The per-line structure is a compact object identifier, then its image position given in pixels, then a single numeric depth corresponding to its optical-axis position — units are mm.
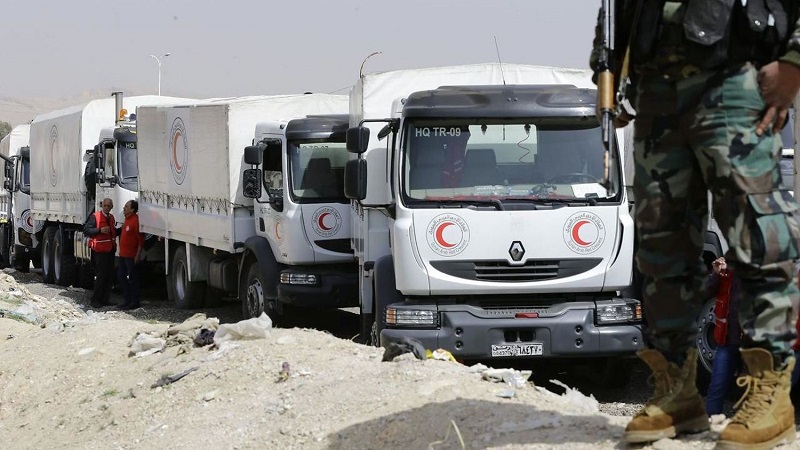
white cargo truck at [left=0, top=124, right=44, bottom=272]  28578
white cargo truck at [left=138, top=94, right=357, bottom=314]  13703
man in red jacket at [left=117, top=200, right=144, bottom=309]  19391
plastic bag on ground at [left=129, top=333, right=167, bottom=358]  9359
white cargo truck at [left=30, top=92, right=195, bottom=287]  21766
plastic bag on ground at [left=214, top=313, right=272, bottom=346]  8578
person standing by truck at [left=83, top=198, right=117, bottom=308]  20156
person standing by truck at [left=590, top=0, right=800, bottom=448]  3857
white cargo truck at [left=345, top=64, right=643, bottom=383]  9625
